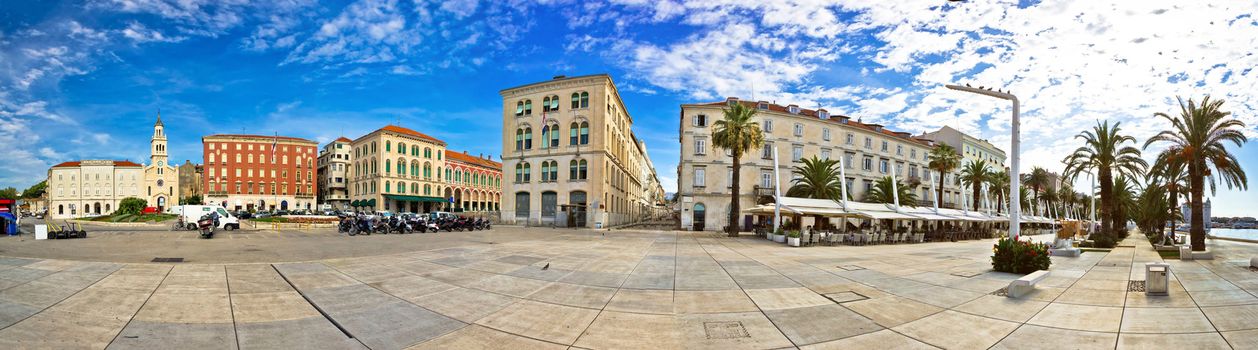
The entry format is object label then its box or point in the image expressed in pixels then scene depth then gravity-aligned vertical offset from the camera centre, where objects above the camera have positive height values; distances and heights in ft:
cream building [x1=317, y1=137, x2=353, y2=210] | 285.84 +6.03
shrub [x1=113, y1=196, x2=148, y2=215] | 167.43 -8.06
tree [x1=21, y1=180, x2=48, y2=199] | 379.31 -5.36
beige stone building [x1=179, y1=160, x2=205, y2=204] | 336.90 +3.72
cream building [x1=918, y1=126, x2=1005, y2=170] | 232.53 +19.23
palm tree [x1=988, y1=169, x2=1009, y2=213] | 195.52 +0.32
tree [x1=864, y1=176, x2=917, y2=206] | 163.12 -3.61
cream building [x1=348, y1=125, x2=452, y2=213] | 240.73 +6.61
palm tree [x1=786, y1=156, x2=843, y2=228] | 138.00 +0.85
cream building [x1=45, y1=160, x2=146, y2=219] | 302.45 -1.06
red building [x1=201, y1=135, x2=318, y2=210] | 271.28 +6.75
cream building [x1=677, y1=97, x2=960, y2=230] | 157.69 +10.03
